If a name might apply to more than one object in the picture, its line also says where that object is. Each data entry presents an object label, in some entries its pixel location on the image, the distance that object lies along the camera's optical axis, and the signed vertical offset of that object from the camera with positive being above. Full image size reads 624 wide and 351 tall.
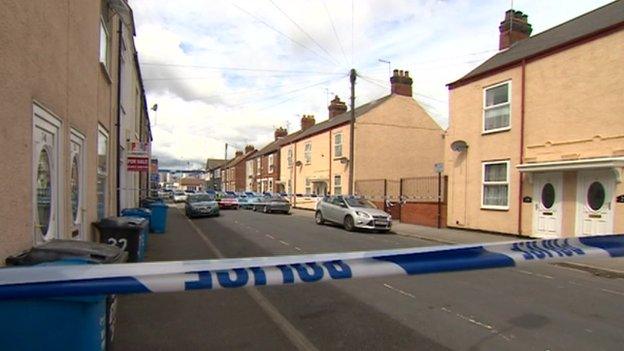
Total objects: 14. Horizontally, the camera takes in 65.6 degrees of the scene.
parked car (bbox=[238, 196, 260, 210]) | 38.59 -2.89
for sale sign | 15.69 +0.03
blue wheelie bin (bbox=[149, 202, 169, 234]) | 18.11 -1.95
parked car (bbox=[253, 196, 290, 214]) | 32.44 -2.50
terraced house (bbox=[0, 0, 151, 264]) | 4.29 +0.55
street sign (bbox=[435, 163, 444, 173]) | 20.09 +0.12
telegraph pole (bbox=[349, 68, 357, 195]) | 26.52 +3.24
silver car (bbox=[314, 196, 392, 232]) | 19.14 -1.87
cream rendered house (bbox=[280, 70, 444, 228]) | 32.16 +1.74
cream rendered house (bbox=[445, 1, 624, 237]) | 13.45 +1.28
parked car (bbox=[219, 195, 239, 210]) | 38.56 -2.89
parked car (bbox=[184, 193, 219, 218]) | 27.11 -2.29
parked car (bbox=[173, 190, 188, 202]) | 63.78 -4.29
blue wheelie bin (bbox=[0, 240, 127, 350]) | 2.62 -0.90
